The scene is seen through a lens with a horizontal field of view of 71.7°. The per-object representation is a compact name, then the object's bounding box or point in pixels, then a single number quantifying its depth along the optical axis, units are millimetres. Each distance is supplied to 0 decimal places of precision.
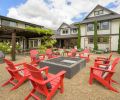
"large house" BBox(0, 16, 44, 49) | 15906
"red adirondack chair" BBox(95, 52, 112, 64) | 4926
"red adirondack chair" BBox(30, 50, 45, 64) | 6003
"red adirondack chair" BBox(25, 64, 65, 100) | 2284
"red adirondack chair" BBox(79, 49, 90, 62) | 7357
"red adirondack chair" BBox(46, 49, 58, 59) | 7622
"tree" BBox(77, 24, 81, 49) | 16486
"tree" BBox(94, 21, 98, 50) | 14450
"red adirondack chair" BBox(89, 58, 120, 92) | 3080
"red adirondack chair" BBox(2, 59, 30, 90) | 3166
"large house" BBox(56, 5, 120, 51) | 13688
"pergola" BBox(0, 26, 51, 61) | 7604
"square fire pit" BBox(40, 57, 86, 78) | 4079
